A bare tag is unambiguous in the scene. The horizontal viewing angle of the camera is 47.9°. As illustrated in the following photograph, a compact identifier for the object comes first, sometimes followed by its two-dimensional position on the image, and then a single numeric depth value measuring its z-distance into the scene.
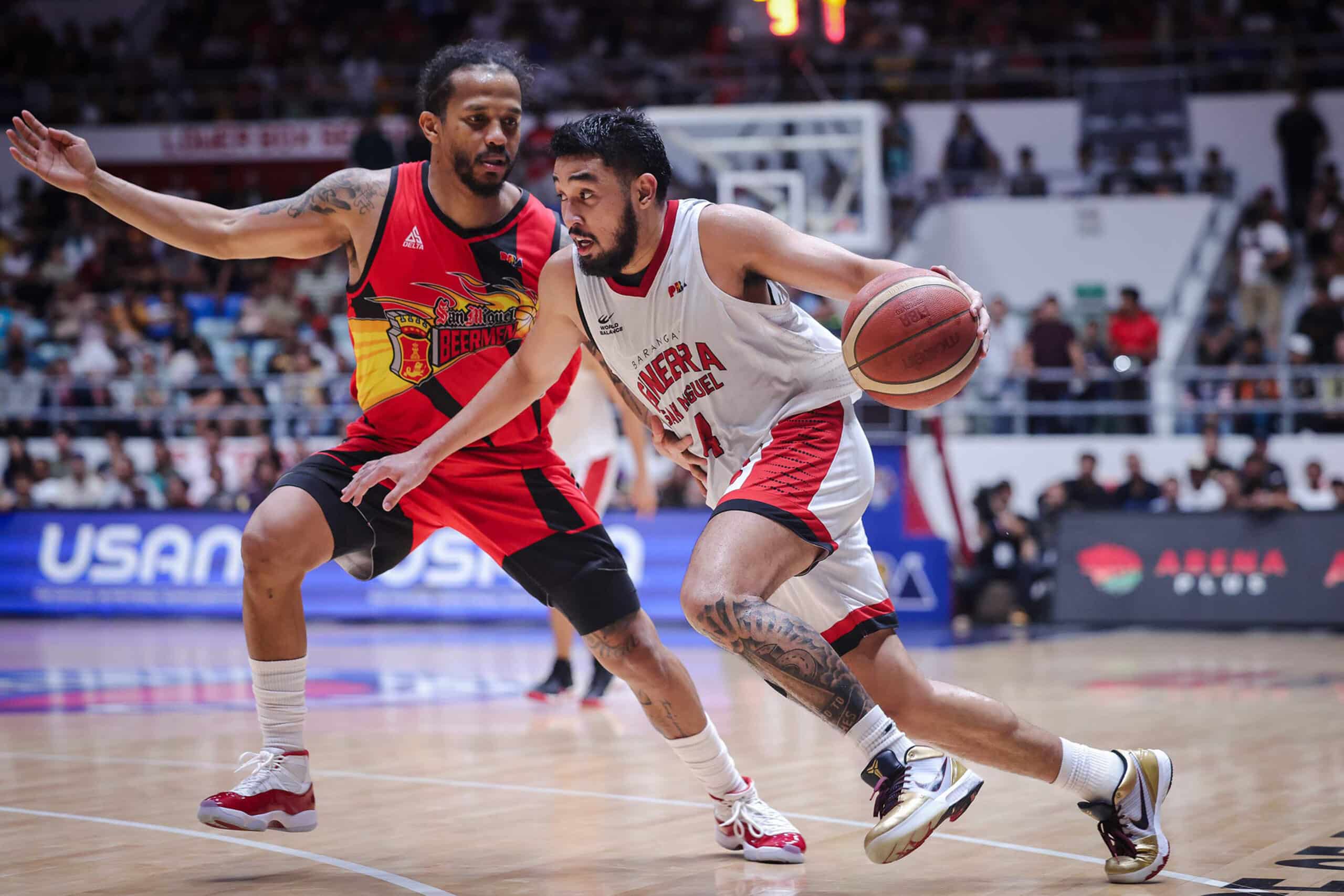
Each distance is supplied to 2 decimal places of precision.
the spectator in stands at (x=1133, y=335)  15.88
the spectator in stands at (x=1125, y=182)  18.66
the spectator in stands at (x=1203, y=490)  14.09
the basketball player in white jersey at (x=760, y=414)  3.96
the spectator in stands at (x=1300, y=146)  18.25
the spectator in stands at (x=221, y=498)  14.63
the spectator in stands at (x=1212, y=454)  13.89
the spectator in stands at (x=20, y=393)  17.05
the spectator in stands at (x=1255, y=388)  15.23
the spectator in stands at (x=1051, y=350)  15.73
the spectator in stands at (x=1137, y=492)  13.45
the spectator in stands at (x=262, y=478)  14.63
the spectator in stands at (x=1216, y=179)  18.59
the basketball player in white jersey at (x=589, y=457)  8.27
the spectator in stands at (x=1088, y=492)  13.43
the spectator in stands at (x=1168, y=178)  18.67
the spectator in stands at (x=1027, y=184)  18.67
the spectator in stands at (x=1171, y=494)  13.17
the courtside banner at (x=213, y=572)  13.17
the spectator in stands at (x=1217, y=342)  15.92
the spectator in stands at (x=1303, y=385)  15.29
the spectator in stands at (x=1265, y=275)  17.22
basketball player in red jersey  4.48
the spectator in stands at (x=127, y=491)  15.46
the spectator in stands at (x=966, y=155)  19.09
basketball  3.88
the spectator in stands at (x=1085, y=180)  18.77
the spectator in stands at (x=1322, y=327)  15.62
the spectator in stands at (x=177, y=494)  15.04
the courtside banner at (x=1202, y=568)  12.11
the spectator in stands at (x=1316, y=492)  13.48
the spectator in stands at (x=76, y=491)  15.52
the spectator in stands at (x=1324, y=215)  17.61
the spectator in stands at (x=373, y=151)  17.80
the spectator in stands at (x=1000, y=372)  16.02
